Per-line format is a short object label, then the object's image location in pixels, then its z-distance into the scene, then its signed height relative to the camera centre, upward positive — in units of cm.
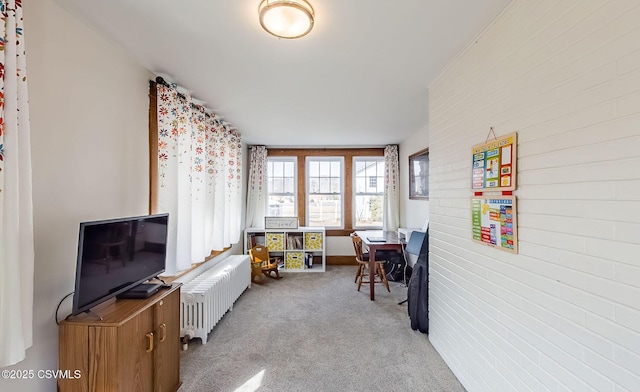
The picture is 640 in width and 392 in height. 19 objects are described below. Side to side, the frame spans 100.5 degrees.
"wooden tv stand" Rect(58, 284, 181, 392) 136 -80
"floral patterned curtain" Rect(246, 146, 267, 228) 516 +20
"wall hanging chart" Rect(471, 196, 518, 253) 144 -15
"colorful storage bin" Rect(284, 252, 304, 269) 498 -118
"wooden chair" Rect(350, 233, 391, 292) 391 -97
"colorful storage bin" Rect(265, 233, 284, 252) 491 -80
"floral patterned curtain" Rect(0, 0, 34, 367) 108 +2
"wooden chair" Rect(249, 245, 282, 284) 432 -107
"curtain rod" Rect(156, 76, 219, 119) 226 +100
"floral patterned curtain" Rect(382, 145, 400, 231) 517 +14
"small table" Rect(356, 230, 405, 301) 357 -69
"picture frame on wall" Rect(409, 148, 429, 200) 403 +36
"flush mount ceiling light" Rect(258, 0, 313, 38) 137 +96
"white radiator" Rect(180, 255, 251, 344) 249 -101
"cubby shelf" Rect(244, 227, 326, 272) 492 -86
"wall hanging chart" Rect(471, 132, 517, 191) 144 +19
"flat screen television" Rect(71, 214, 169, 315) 136 -35
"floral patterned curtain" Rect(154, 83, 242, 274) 231 +22
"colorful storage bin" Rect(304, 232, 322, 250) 502 -82
